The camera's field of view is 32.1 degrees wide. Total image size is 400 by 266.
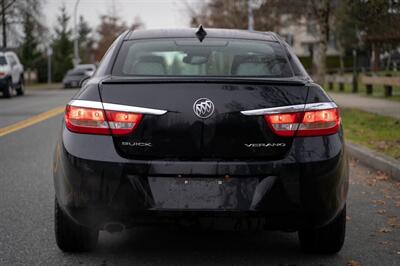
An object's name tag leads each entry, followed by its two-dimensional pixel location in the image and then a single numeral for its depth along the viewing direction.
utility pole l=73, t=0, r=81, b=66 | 54.75
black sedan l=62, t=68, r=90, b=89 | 45.47
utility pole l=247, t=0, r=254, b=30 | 30.14
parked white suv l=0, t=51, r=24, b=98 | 27.69
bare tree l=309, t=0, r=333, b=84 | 18.34
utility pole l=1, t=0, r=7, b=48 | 44.02
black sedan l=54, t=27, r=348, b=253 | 3.79
